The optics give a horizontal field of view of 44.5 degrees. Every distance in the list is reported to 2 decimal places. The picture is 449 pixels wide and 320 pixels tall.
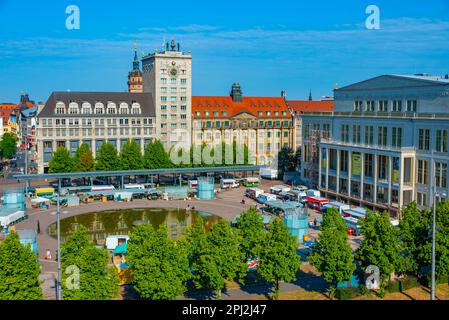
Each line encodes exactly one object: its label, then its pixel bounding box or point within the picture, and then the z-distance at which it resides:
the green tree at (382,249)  34.09
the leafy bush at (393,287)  35.01
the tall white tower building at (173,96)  94.44
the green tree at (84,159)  81.44
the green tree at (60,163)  79.31
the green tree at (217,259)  31.95
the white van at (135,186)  74.04
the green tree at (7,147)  115.88
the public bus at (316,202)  63.62
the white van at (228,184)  79.88
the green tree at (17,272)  27.81
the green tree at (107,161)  81.94
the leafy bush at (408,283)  35.47
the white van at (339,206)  59.04
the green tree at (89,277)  28.52
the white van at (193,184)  78.62
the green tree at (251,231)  35.66
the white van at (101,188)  72.15
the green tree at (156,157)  82.94
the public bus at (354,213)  55.83
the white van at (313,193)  68.38
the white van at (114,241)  45.66
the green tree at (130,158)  82.12
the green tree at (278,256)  32.90
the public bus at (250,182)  82.56
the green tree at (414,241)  35.52
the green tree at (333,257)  33.31
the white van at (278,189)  72.12
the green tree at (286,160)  92.50
